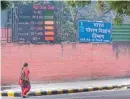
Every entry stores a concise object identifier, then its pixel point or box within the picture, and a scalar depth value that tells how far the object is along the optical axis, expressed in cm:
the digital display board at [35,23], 2881
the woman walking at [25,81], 2317
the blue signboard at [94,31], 3018
